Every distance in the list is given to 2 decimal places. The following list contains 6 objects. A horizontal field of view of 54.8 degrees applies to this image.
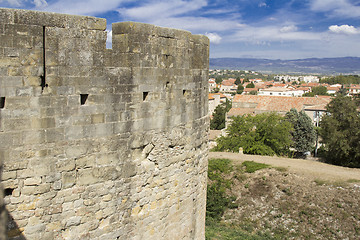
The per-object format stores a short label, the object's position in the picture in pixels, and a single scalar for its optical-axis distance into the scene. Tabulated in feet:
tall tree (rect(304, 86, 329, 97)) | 380.82
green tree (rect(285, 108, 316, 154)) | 139.68
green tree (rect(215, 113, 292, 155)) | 110.22
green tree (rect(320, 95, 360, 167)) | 99.76
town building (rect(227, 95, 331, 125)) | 188.55
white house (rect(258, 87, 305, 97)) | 381.19
